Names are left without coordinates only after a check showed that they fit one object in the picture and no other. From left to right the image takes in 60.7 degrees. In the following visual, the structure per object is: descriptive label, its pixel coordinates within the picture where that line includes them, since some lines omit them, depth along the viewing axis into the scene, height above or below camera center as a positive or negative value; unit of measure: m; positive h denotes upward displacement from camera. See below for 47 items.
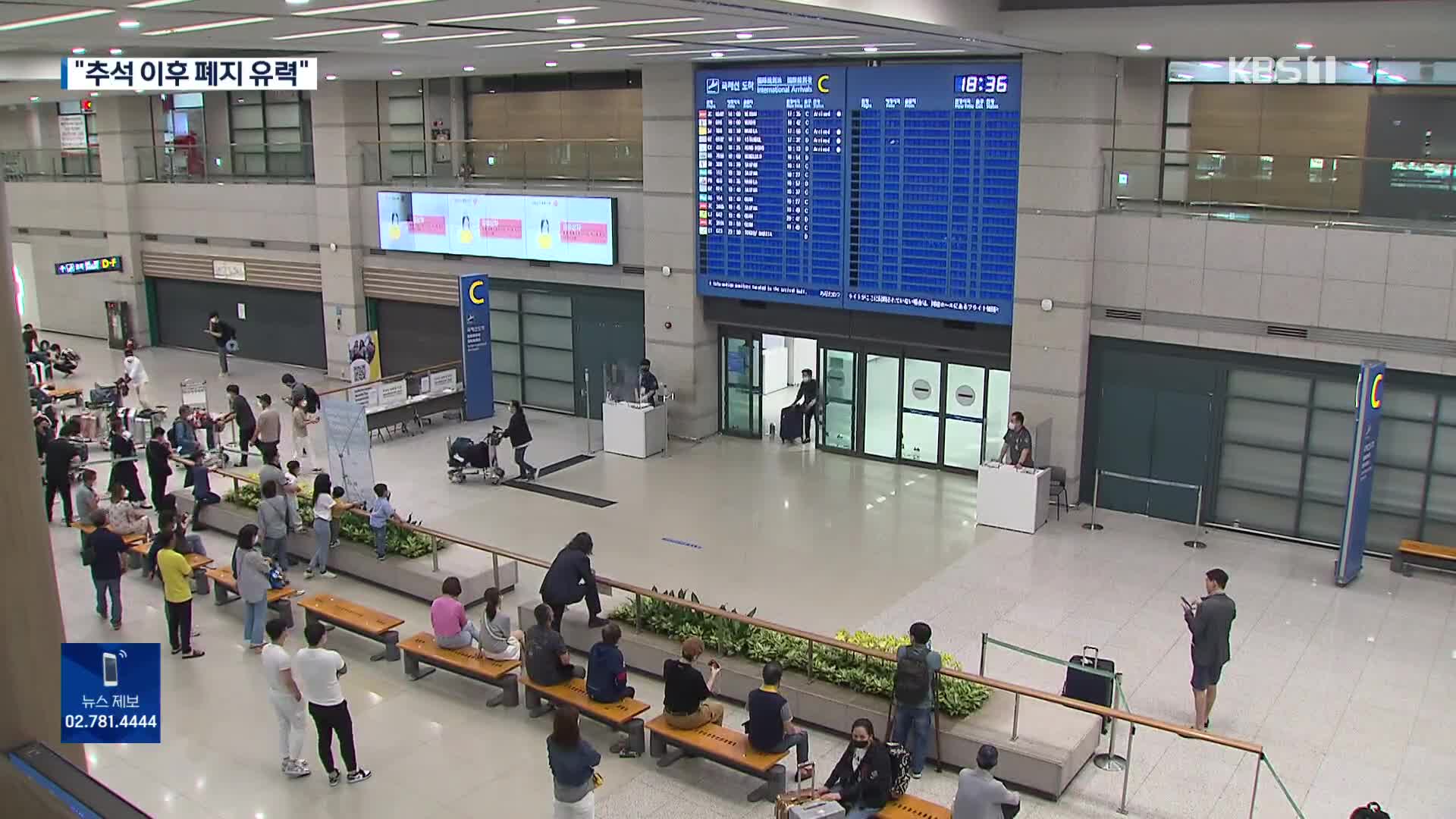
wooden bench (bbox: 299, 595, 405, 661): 11.45 -4.01
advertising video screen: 20.39 -0.74
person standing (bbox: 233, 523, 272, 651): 11.34 -3.55
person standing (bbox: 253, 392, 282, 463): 17.42 -3.42
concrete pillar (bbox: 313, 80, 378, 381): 23.00 -0.15
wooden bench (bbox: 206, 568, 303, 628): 12.26 -4.10
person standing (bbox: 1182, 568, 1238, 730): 9.83 -3.47
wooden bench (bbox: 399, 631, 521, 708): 10.47 -4.04
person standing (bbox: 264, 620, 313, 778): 9.09 -3.80
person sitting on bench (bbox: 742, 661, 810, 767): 8.85 -3.80
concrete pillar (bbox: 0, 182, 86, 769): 4.96 -1.68
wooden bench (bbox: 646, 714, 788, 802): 8.89 -4.07
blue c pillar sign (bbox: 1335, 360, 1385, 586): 13.34 -3.05
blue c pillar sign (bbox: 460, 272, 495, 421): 20.31 -2.61
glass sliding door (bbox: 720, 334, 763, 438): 19.73 -3.21
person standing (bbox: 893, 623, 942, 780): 9.04 -3.67
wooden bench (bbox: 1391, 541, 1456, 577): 13.89 -4.05
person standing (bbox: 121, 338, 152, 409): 21.45 -3.25
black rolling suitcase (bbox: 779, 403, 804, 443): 19.28 -3.67
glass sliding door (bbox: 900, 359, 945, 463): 17.95 -3.24
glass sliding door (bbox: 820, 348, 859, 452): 18.77 -3.19
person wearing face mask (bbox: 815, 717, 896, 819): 8.14 -3.87
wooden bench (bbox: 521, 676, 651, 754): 9.59 -4.05
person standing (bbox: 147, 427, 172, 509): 15.29 -3.45
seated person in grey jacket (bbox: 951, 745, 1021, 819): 7.50 -3.64
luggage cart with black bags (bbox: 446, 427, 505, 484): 17.48 -3.86
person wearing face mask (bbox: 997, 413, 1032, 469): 15.80 -3.24
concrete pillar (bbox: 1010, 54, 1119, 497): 15.47 -0.59
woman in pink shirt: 10.68 -3.73
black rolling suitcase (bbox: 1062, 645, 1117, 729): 9.71 -3.88
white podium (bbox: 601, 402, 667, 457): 18.95 -3.73
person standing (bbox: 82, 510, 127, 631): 11.95 -3.59
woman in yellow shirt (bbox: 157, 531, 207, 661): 11.18 -3.73
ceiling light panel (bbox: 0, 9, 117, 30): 9.84 +1.35
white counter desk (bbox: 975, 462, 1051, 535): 15.47 -3.88
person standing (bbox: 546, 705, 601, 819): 7.64 -3.55
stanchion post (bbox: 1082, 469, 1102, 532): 15.63 -3.97
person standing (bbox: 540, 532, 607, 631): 11.03 -3.45
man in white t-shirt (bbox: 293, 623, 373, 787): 9.02 -3.68
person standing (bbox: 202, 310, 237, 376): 24.81 -3.06
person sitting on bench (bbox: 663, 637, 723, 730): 9.31 -3.80
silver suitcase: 7.97 -3.97
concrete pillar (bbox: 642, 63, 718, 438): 18.94 -1.09
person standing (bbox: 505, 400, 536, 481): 17.70 -3.57
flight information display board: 16.45 -0.04
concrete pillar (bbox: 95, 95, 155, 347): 26.97 +0.34
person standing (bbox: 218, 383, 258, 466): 18.39 -3.44
